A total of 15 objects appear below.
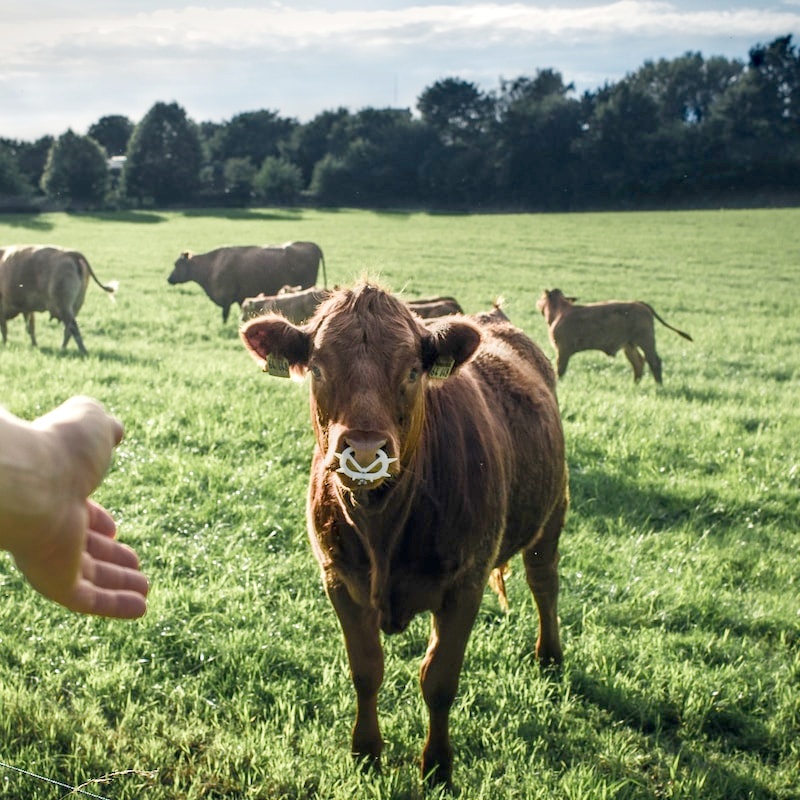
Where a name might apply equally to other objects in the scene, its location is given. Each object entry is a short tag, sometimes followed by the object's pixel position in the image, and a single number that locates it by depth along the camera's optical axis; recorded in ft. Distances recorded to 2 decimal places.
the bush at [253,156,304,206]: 227.40
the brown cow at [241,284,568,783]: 9.03
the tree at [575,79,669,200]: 199.21
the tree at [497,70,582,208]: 207.21
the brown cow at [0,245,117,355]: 44.19
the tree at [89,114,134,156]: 313.32
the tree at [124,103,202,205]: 227.20
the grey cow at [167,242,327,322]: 62.54
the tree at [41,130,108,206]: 208.85
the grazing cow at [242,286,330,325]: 42.55
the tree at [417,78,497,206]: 213.66
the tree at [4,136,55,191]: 248.32
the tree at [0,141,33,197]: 197.67
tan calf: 38.60
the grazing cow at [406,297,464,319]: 29.71
